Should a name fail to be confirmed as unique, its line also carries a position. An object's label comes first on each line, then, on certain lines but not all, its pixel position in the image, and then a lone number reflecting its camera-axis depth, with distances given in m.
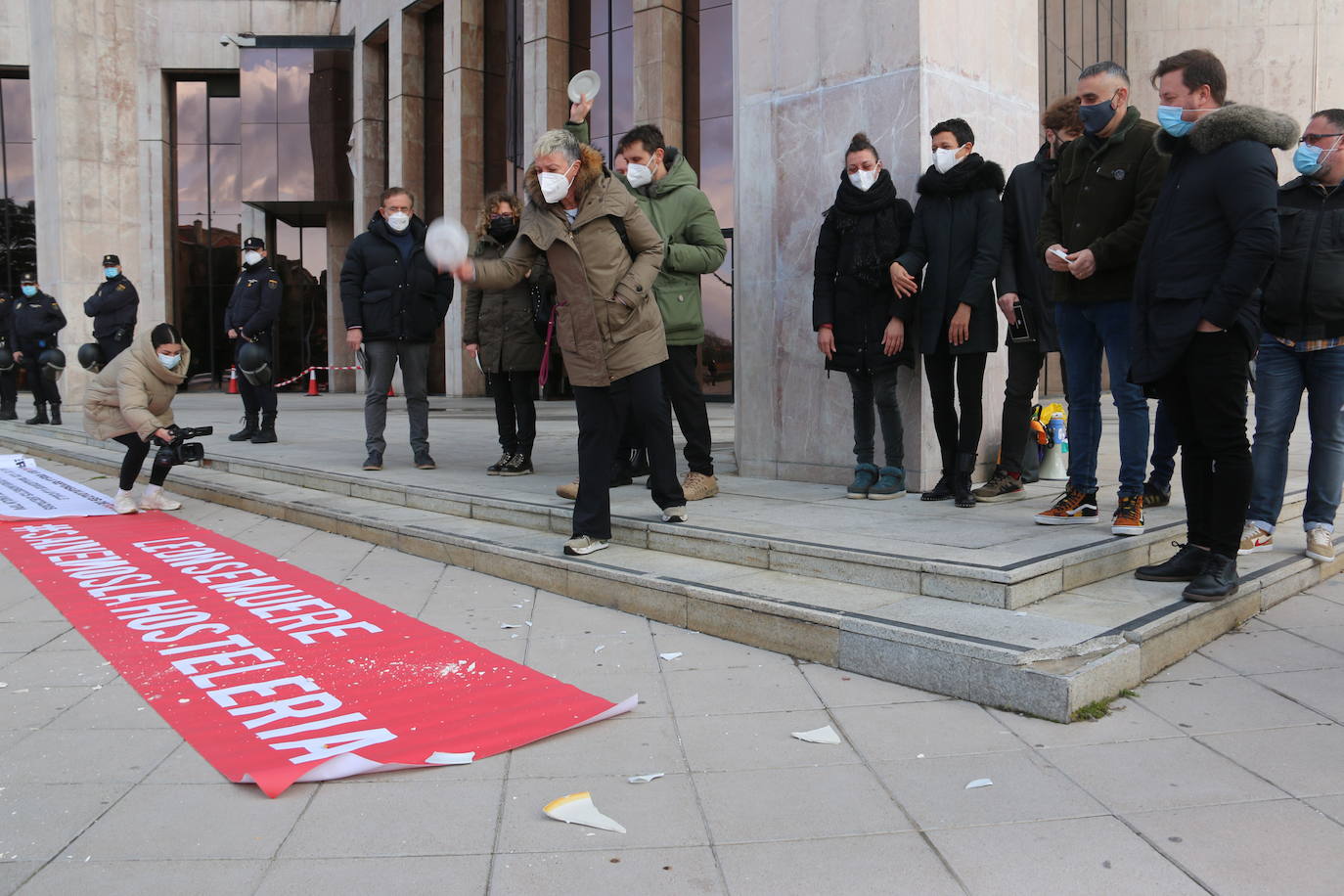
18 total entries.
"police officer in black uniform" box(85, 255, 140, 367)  11.76
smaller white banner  7.31
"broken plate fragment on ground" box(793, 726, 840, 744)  3.01
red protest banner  2.95
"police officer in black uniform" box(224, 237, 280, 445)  9.85
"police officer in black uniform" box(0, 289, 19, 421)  13.80
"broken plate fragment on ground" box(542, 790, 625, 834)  2.49
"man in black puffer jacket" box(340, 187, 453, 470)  7.42
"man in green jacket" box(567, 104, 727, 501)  5.68
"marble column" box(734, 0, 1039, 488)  5.83
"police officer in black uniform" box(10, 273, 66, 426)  13.24
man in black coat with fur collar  3.67
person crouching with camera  6.71
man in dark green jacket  4.48
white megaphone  6.14
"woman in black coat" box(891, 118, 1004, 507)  5.19
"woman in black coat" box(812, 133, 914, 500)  5.41
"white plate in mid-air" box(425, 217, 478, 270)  4.25
